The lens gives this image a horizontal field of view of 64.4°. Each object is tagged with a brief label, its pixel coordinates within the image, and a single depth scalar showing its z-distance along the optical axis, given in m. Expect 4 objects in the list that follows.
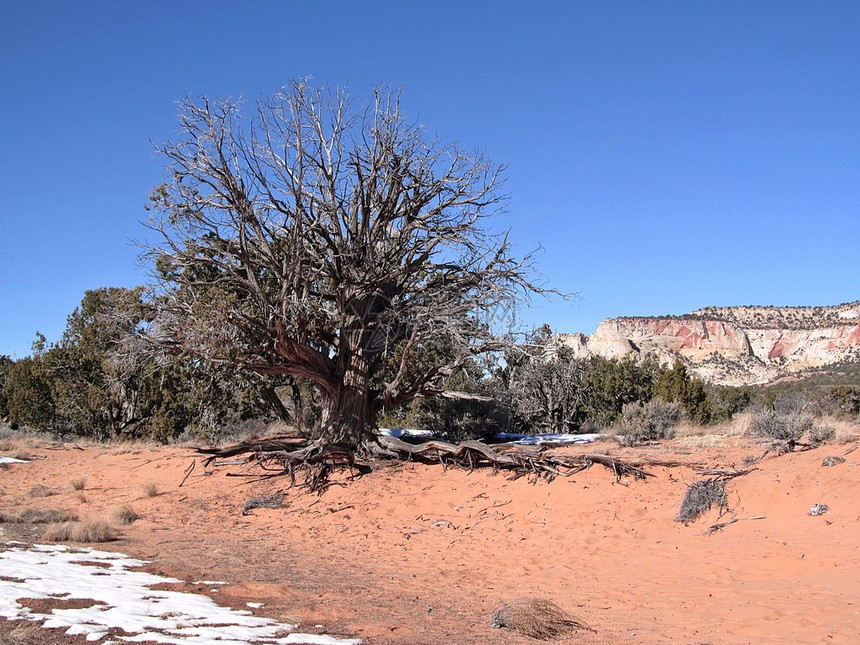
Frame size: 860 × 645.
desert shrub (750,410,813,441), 14.03
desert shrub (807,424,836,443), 13.54
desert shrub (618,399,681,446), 17.48
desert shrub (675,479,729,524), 10.05
